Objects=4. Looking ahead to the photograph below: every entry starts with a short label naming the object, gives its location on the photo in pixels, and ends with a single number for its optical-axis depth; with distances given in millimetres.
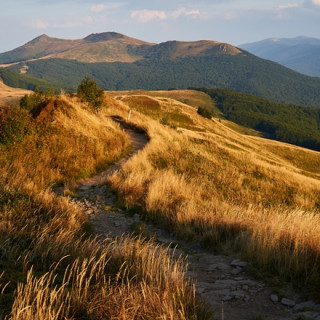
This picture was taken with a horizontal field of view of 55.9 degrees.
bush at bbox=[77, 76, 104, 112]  26908
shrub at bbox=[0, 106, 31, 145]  13117
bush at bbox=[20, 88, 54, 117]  22183
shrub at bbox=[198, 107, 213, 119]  65375
